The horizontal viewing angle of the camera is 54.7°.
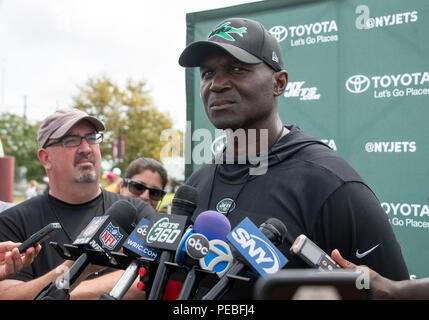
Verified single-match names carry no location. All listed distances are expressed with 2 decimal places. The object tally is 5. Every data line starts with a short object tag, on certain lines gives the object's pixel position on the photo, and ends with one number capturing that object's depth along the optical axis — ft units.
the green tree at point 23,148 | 108.78
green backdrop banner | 9.02
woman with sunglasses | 12.65
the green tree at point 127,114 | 78.69
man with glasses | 7.99
